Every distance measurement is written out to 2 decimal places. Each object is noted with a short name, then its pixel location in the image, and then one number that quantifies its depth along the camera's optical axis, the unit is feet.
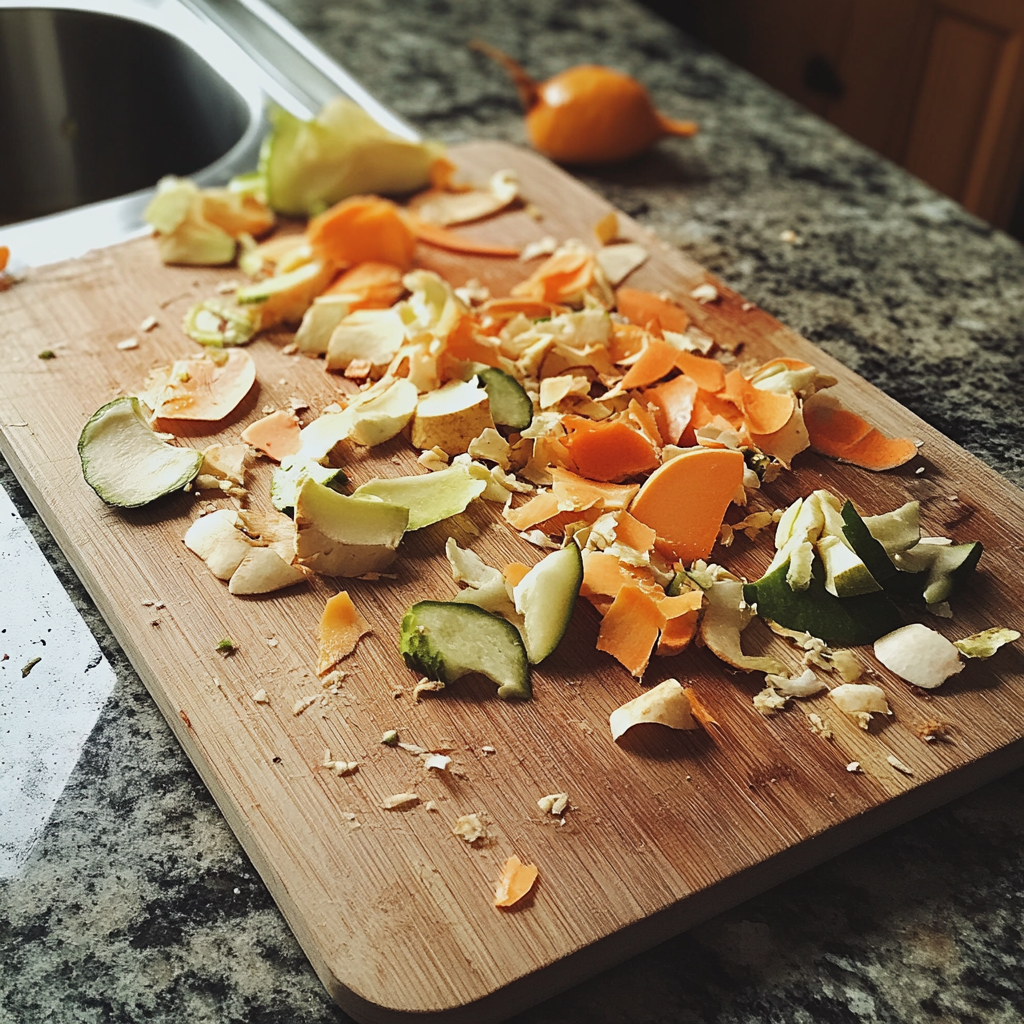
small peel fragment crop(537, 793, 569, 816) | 2.30
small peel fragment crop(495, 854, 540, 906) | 2.13
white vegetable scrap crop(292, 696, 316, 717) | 2.48
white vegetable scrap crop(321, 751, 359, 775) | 2.35
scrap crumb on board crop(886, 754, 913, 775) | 2.41
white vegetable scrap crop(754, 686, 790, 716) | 2.53
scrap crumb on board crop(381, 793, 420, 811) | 2.29
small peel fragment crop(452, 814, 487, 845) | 2.24
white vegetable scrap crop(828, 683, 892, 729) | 2.52
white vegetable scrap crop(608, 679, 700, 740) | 2.44
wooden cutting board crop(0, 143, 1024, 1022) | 2.10
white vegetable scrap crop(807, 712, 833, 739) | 2.48
